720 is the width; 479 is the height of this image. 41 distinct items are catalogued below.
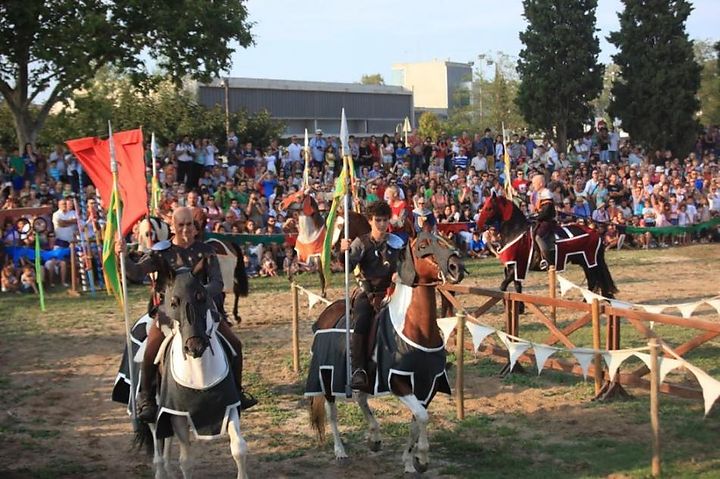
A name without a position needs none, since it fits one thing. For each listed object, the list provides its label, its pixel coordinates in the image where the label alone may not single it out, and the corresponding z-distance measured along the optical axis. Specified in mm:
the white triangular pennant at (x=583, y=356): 9578
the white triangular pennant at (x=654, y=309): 11589
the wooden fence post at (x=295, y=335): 12984
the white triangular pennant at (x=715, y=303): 11654
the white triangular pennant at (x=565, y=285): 13914
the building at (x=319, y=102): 54969
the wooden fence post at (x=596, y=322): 10562
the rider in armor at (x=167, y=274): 7738
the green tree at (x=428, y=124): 61581
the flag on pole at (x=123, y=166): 9617
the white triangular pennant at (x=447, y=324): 11125
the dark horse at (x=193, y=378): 7102
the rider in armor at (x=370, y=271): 9047
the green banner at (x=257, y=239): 22312
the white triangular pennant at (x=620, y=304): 11631
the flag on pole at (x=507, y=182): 18641
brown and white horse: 8211
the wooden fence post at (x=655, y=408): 8117
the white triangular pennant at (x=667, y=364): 8500
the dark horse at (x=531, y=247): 17094
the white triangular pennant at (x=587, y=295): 12745
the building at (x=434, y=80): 106500
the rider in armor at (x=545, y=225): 17078
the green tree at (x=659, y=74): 38938
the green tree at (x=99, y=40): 26406
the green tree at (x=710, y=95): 61459
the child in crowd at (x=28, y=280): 20656
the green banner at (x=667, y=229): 26953
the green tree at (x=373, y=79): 116812
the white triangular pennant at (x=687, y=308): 11561
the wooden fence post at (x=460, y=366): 10250
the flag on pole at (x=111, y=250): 9523
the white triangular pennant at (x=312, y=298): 13016
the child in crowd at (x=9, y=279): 20688
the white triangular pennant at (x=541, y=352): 9906
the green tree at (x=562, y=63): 39375
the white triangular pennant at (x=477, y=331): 11070
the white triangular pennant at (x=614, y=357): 9164
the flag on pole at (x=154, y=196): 15264
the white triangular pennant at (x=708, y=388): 8008
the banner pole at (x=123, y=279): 8734
